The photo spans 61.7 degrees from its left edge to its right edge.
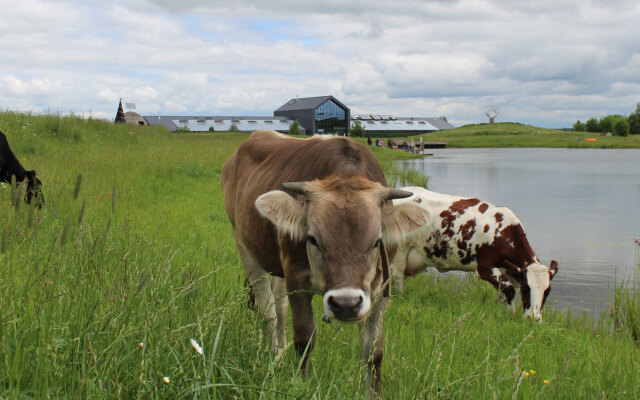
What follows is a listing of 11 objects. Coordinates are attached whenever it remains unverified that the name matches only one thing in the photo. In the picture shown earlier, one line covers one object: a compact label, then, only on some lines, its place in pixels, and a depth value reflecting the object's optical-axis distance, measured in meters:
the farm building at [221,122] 87.49
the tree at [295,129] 64.43
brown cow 2.88
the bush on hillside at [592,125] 121.84
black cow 6.52
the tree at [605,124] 115.12
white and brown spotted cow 6.65
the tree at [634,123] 109.00
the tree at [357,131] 82.59
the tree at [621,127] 102.00
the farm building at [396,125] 102.00
